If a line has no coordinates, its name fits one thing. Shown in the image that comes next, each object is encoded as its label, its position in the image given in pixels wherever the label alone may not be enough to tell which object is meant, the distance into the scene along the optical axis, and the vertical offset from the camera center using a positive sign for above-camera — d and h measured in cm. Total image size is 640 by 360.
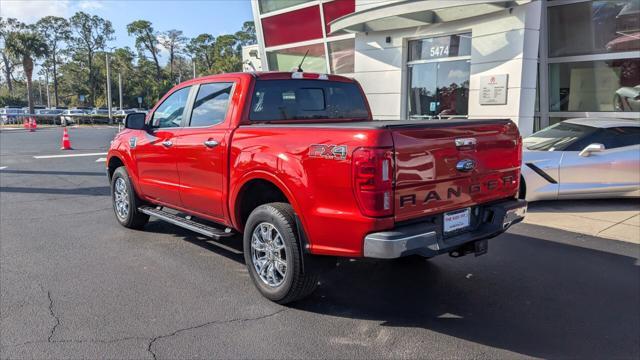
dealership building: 1147 +163
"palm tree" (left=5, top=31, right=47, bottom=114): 4919 +726
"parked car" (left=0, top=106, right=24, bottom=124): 4291 +12
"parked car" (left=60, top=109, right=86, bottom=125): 4434 +13
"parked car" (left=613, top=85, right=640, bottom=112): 1189 +51
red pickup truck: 331 -43
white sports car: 741 -70
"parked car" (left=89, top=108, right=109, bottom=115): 5979 +104
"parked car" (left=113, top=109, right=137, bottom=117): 5344 +75
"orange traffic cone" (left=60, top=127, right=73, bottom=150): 1681 -81
